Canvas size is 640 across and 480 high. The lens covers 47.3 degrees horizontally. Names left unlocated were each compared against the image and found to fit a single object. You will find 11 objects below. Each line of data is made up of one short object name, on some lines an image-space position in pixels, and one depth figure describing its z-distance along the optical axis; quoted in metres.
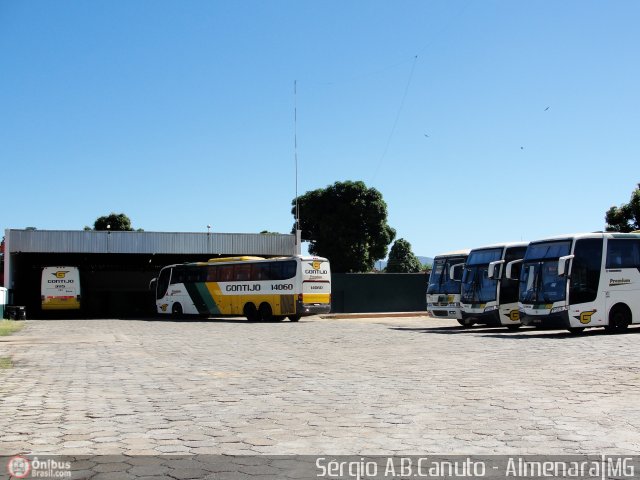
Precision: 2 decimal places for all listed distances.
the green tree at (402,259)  105.25
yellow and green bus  33.69
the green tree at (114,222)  85.69
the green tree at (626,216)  45.91
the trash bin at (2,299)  37.53
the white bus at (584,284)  21.05
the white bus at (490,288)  25.25
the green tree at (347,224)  64.94
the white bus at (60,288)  43.22
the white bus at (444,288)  28.45
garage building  43.38
